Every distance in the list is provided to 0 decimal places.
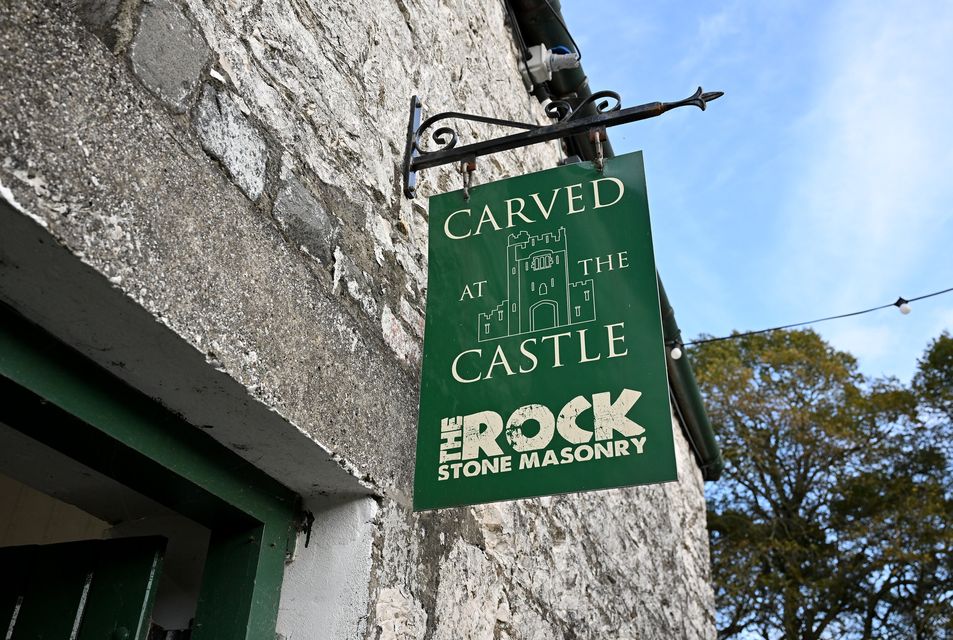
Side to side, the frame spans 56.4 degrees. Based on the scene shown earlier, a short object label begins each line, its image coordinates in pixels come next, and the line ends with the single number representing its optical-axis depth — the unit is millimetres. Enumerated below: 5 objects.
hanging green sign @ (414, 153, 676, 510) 1941
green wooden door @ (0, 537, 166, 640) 1824
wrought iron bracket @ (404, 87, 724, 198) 2465
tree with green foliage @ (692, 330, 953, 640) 12648
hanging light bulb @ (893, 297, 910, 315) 5559
